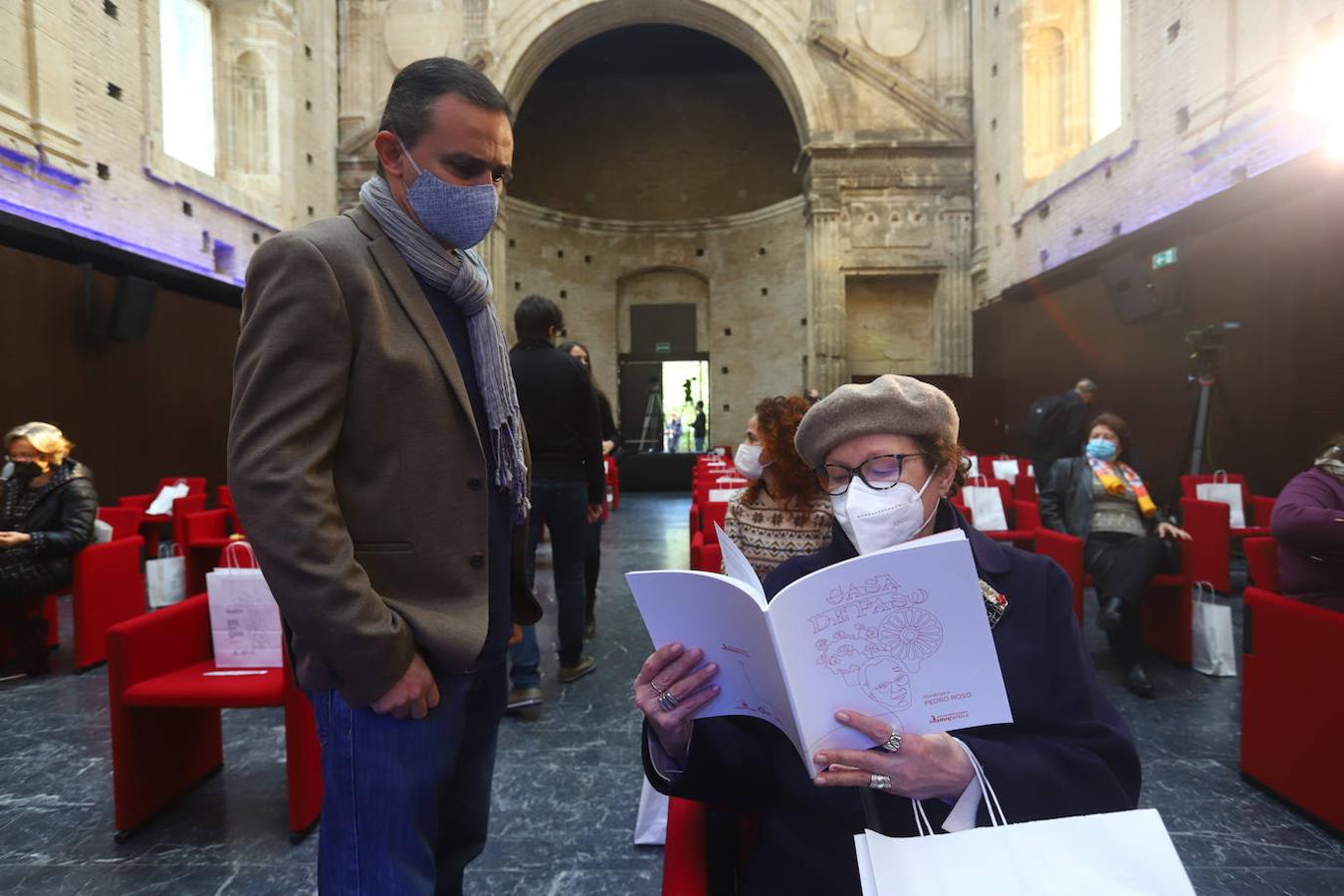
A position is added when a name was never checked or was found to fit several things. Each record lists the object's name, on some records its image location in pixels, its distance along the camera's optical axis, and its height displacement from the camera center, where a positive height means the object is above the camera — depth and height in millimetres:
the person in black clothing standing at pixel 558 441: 3316 -4
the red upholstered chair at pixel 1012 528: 4074 -547
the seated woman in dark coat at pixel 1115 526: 3570 -478
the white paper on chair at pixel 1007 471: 6414 -316
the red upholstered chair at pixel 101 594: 3881 -799
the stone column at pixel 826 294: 13102 +2540
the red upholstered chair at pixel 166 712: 2312 -848
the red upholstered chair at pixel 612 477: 9734 -515
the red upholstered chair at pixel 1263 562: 3162 -560
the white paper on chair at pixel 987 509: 4359 -437
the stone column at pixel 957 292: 12906 +2481
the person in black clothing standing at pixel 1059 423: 6914 +94
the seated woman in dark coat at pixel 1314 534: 2574 -359
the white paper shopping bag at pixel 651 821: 2229 -1142
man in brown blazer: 1027 -28
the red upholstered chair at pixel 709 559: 2699 -445
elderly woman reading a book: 980 -404
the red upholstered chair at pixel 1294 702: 2258 -871
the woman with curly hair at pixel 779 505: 2453 -229
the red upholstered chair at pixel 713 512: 3848 -385
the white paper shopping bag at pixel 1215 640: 3598 -1019
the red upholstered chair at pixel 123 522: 4949 -498
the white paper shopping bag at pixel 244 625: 2494 -614
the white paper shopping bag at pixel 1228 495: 4723 -408
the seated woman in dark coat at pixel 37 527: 3756 -412
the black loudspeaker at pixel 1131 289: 7590 +1513
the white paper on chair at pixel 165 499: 5836 -418
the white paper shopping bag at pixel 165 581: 4363 -796
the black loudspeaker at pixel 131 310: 7691 +1433
